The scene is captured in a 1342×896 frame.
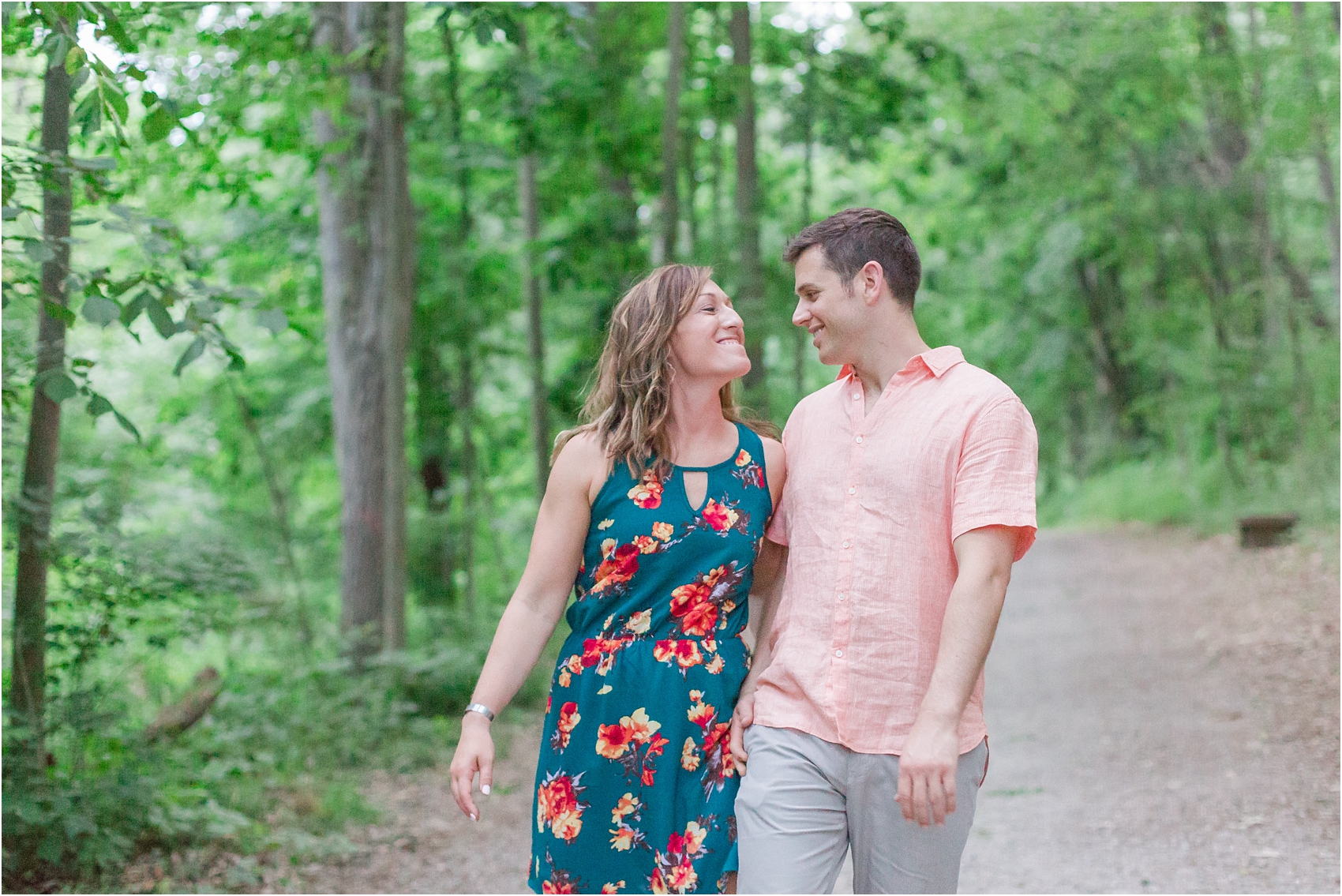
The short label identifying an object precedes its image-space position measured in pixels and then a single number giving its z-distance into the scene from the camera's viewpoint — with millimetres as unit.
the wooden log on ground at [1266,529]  12992
